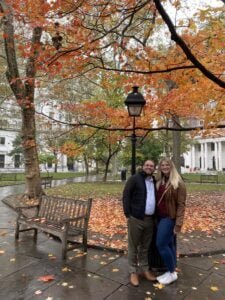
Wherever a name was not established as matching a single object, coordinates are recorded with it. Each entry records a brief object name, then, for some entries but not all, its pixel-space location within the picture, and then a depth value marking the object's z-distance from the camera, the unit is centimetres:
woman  383
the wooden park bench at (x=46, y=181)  1828
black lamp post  618
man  388
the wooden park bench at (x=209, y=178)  2452
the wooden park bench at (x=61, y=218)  494
